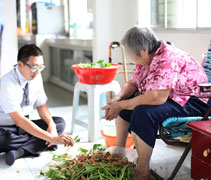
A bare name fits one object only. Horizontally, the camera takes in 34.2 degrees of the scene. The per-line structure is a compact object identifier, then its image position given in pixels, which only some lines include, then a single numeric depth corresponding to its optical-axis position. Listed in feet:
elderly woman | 7.00
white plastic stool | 10.78
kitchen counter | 17.11
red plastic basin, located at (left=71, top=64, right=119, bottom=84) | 10.60
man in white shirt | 8.73
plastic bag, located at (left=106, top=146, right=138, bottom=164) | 8.18
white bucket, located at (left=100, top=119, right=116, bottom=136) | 10.37
